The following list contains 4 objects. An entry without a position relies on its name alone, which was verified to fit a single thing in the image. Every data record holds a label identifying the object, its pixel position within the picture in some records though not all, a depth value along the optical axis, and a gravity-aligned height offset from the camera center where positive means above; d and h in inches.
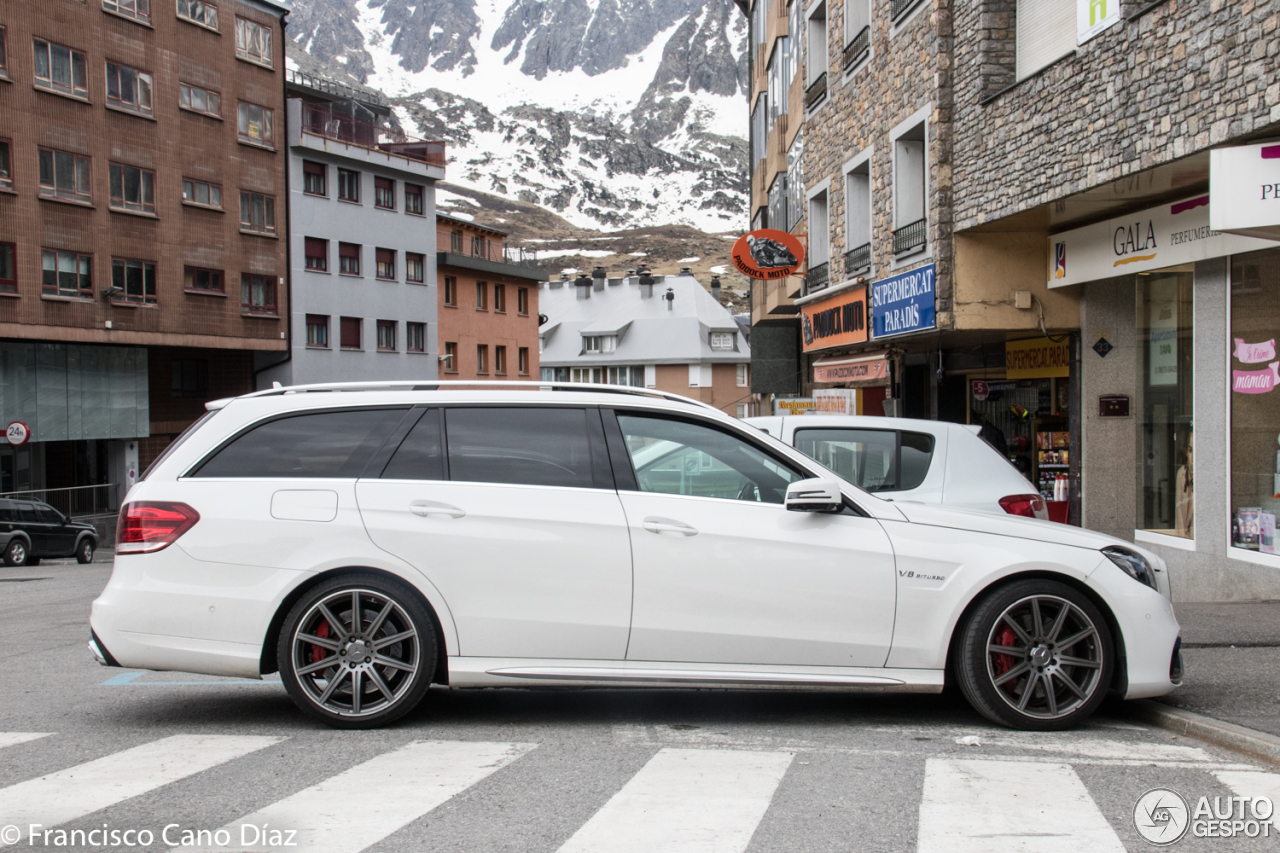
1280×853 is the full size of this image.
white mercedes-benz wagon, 220.1 -32.9
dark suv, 1067.9 -107.7
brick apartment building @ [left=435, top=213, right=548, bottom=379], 2298.2 +225.8
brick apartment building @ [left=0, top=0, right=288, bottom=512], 1365.7 +246.0
